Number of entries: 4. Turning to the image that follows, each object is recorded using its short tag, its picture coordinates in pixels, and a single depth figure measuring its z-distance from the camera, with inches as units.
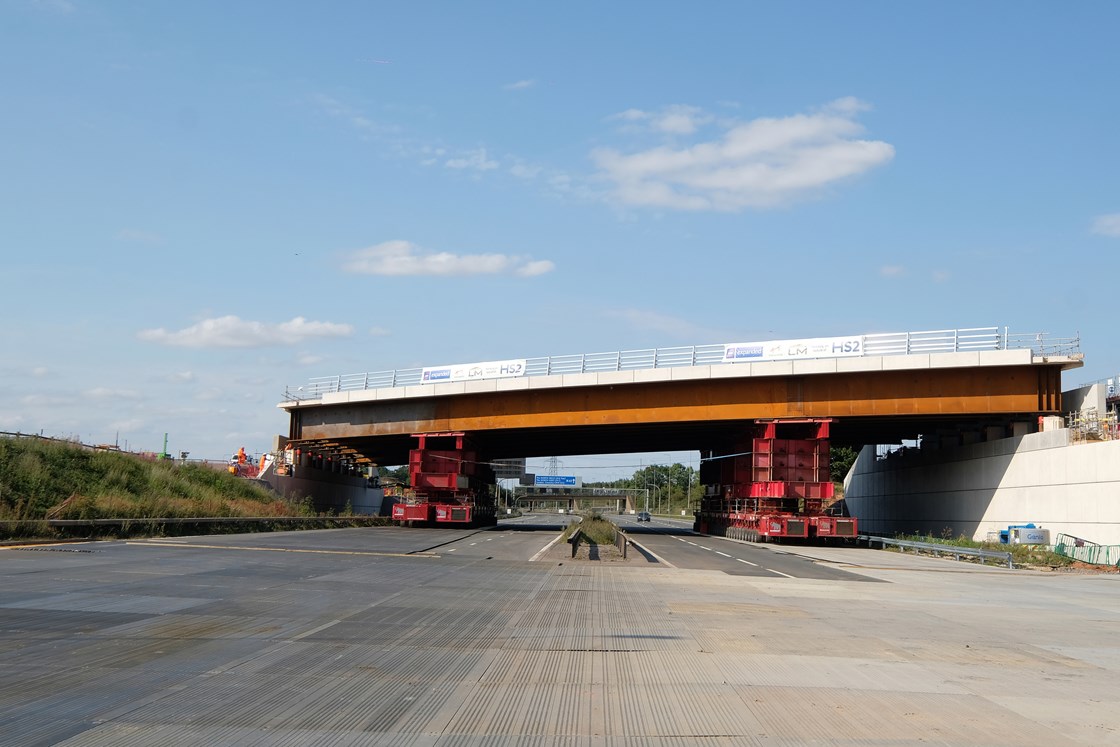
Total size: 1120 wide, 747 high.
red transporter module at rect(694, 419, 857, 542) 1867.6
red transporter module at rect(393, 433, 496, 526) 2233.0
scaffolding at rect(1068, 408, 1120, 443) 1526.8
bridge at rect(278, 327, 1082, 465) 1745.8
